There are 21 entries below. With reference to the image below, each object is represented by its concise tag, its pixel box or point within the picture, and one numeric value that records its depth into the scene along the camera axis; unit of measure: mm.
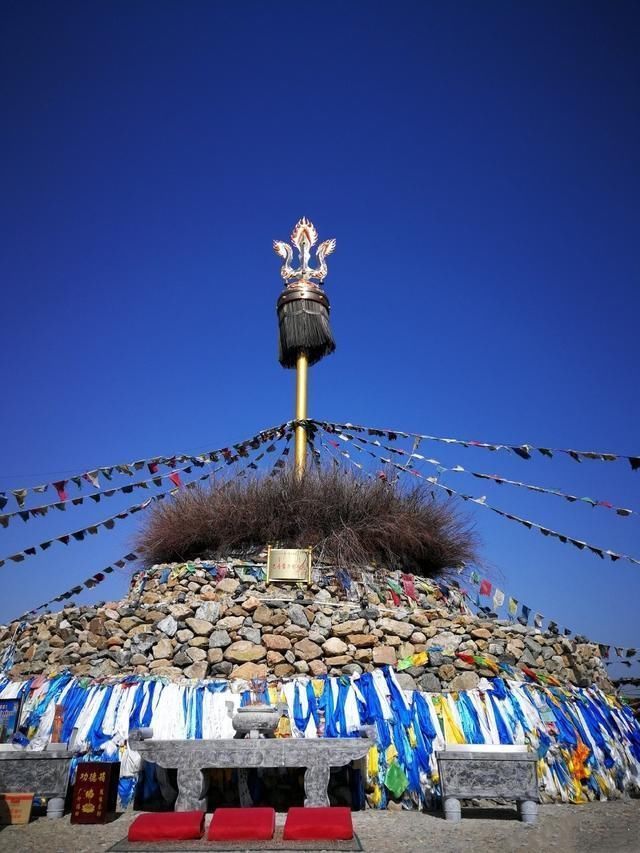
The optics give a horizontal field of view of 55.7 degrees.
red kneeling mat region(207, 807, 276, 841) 5789
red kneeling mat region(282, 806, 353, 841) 5816
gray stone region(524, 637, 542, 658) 9974
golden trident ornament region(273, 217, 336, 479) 14148
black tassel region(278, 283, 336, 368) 14250
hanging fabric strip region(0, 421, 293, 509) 11244
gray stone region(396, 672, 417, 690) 8602
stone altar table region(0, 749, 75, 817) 6953
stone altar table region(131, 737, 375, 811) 6836
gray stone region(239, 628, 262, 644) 9188
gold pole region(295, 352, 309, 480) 13659
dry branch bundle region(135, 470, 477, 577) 11609
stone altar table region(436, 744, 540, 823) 6871
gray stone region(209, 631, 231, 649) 9156
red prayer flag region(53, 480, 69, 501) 11242
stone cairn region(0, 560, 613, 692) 8977
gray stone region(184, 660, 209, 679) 8812
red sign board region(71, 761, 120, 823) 6676
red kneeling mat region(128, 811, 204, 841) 5789
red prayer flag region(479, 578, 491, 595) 11838
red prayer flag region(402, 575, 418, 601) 10773
